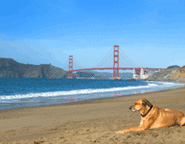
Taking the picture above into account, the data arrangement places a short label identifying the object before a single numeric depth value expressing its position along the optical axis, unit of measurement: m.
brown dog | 4.28
